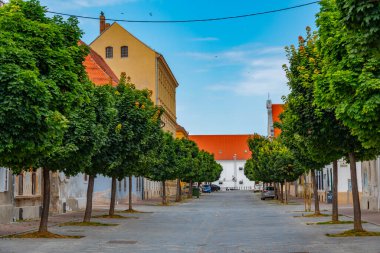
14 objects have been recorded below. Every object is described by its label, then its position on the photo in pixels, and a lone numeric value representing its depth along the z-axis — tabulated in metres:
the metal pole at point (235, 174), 171.62
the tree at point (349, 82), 12.80
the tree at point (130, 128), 29.05
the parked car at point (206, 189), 120.44
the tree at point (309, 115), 20.02
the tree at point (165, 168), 53.69
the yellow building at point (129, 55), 81.19
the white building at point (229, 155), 172.25
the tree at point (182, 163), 58.41
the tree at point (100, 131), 22.04
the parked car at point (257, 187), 127.95
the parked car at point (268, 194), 72.31
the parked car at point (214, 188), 137.18
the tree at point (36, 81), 14.19
